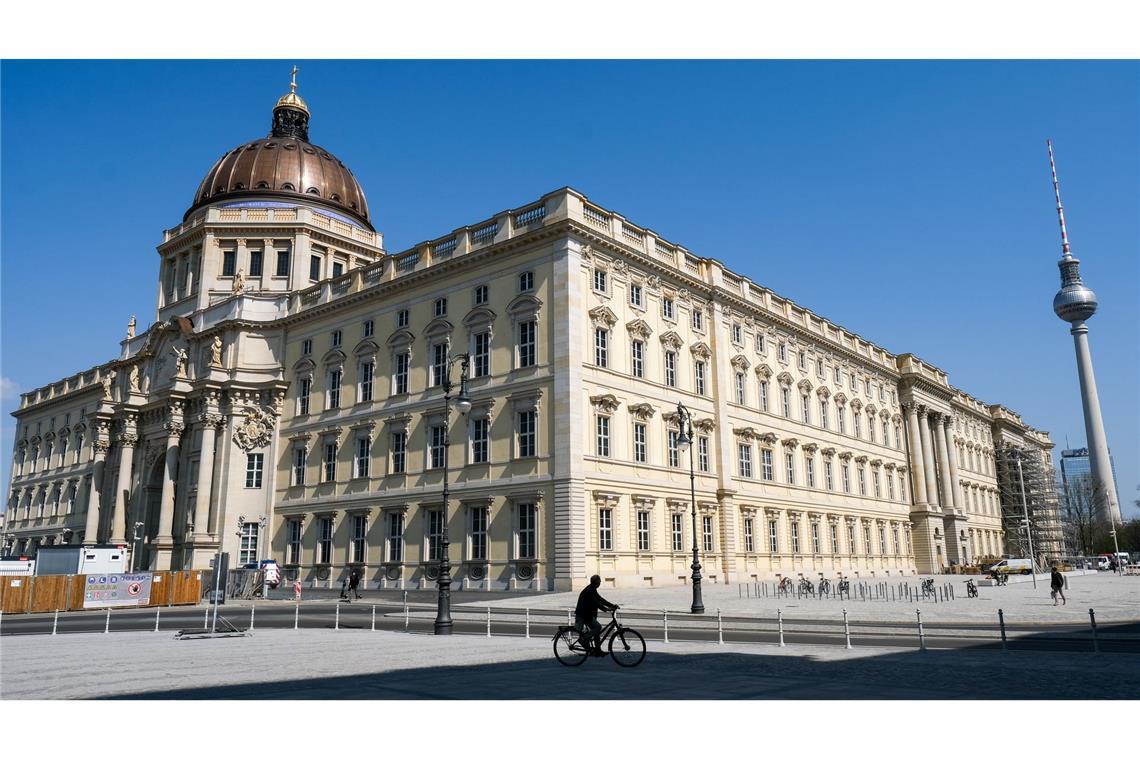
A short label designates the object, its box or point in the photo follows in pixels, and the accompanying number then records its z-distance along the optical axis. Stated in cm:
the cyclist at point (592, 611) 1388
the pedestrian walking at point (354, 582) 3847
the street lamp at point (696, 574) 2730
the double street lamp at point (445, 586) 2127
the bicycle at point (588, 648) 1380
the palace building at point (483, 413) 4041
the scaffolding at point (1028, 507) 9156
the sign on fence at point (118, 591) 3444
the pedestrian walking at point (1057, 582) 2908
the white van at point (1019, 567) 5965
